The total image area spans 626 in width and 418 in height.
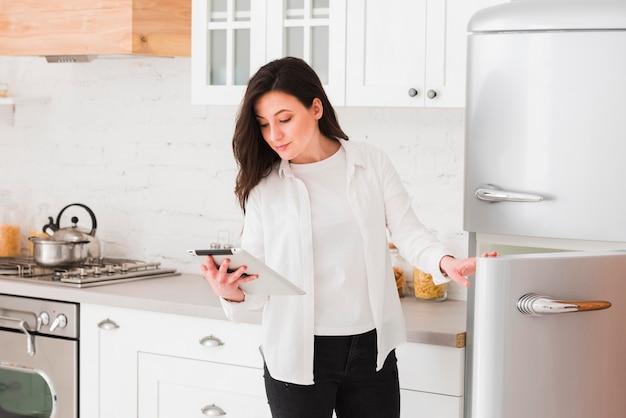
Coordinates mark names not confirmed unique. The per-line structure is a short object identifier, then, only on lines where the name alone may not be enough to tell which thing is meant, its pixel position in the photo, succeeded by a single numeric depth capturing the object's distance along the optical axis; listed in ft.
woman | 8.09
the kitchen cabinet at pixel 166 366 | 10.10
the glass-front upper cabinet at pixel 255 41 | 10.16
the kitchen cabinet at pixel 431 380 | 8.97
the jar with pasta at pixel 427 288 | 10.70
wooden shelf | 13.33
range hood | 11.40
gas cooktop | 11.52
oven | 11.19
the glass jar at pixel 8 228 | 13.61
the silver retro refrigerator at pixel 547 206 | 6.98
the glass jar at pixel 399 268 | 10.96
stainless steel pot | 12.12
